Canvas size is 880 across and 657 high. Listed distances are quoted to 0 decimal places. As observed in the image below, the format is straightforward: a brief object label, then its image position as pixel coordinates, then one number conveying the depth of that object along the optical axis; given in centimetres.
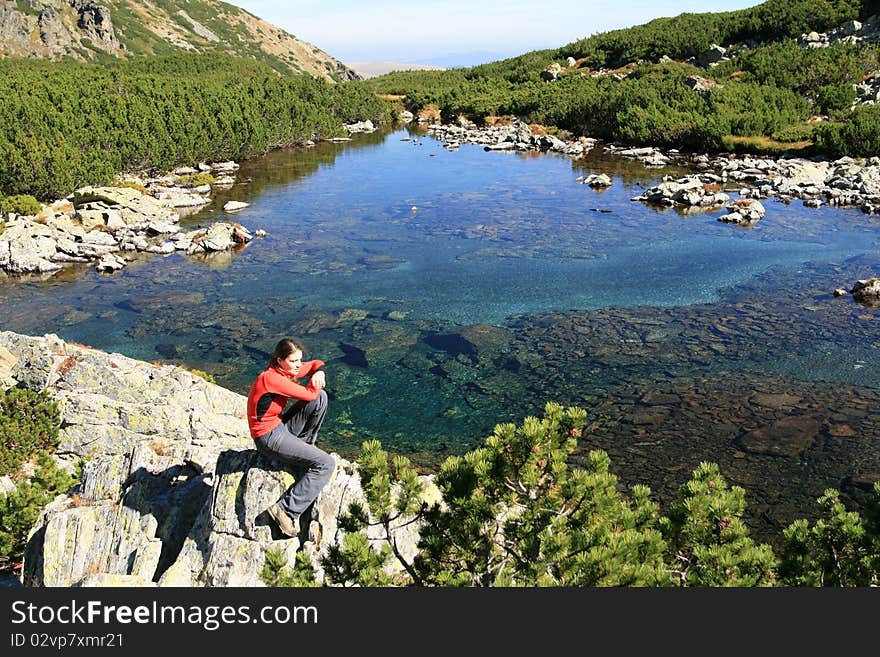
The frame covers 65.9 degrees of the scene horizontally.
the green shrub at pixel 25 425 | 1359
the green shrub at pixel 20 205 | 3956
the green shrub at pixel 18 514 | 1103
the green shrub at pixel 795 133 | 5877
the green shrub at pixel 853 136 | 5181
